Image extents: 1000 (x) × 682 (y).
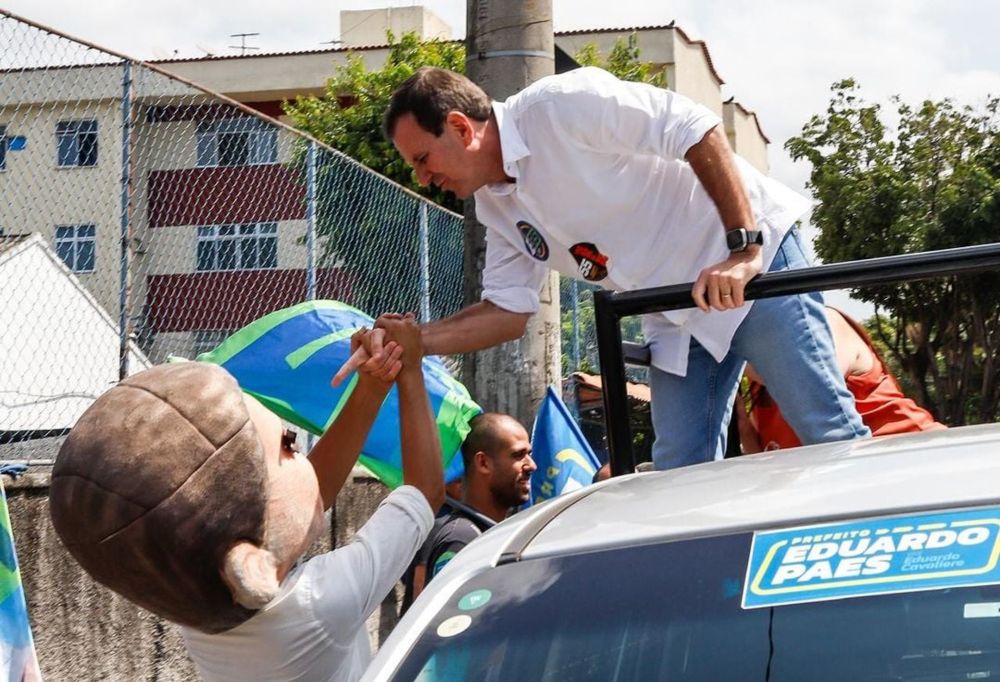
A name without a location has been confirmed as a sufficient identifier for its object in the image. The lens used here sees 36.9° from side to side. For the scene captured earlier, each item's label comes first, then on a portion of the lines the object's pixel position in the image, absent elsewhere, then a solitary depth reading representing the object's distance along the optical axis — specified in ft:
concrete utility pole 20.12
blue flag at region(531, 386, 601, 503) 21.17
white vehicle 5.66
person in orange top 15.87
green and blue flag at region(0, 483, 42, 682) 11.98
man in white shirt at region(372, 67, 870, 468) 12.07
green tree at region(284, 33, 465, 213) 72.49
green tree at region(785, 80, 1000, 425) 74.95
